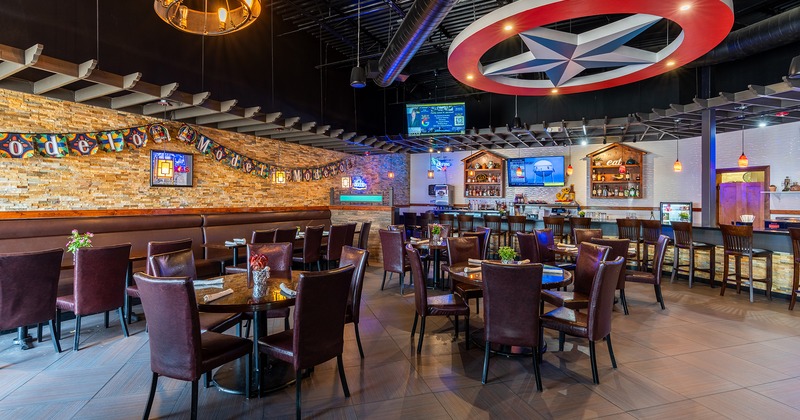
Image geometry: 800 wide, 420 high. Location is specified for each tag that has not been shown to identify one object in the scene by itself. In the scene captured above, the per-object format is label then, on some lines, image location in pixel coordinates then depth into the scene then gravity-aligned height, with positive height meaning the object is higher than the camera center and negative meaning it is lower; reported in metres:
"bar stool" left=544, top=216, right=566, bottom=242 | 7.91 -0.43
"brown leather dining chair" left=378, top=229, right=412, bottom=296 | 5.94 -0.76
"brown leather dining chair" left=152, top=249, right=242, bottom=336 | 3.25 -0.59
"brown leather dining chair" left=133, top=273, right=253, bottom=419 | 2.36 -0.79
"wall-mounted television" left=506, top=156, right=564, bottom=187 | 11.58 +1.05
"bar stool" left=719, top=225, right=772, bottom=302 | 5.64 -0.70
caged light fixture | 3.47 +1.80
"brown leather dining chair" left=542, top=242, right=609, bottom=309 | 3.82 -0.85
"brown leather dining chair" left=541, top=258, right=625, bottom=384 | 3.04 -0.95
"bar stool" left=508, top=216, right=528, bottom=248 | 8.44 -0.47
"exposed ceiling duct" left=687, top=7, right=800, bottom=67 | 5.52 +2.65
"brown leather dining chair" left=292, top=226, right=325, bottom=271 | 6.59 -0.70
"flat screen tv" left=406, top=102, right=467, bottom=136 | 9.55 +2.22
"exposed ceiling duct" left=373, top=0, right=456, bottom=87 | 4.32 +2.32
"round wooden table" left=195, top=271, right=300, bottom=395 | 2.61 -0.69
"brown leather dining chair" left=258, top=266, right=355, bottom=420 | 2.54 -0.83
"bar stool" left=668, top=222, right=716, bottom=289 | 6.46 -0.71
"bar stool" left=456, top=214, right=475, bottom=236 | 8.83 -0.42
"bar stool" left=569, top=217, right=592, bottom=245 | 7.74 -0.38
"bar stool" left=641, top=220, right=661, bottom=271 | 6.89 -0.55
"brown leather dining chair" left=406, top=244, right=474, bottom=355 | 3.66 -0.98
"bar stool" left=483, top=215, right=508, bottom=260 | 8.73 -0.50
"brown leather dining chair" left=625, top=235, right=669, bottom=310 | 5.14 -0.98
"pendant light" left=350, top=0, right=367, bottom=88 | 6.89 +2.36
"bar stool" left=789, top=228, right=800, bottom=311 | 5.16 -0.78
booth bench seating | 4.98 -0.37
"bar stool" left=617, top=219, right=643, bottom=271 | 7.17 -0.50
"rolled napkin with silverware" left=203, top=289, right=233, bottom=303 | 2.70 -0.65
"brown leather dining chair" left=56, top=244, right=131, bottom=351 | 3.88 -0.79
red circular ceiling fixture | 3.86 +2.11
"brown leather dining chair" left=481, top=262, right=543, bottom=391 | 2.95 -0.77
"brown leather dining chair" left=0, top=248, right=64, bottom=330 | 3.47 -0.73
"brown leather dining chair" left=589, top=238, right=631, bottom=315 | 5.17 -0.56
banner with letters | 5.20 +1.02
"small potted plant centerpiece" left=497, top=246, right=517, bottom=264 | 3.93 -0.51
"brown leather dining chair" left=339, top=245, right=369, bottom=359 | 3.52 -0.75
